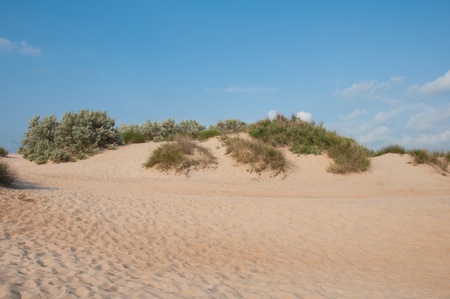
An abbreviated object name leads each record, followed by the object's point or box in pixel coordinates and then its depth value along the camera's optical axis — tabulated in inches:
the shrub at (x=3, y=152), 1146.7
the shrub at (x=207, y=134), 1052.5
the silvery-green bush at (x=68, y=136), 990.0
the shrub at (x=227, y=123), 1560.0
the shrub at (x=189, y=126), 1521.9
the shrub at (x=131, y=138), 1214.6
